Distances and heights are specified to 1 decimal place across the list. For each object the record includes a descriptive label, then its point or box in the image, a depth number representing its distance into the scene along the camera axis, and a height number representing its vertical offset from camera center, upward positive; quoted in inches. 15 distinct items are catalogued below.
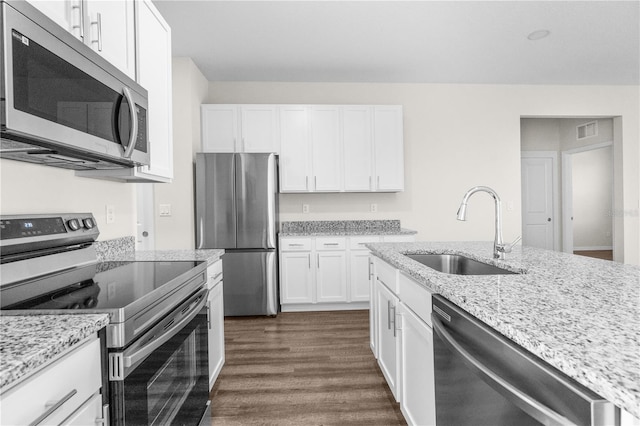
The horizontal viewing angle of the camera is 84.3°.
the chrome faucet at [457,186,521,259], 69.2 -2.6
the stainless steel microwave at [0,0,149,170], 38.7 +15.5
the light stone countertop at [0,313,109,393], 25.6 -10.5
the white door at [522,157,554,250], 248.8 +3.3
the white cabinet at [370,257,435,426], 55.6 -25.3
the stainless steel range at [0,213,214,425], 38.7 -10.7
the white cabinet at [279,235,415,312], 156.7 -26.1
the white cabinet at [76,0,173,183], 73.7 +28.5
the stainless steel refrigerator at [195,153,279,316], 148.2 -4.4
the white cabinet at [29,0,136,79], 50.4 +30.6
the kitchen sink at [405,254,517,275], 76.3 -12.4
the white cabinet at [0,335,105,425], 26.4 -15.1
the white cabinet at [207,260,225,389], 80.1 -25.9
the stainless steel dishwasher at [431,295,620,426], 24.4 -15.3
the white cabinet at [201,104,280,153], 163.2 +39.0
